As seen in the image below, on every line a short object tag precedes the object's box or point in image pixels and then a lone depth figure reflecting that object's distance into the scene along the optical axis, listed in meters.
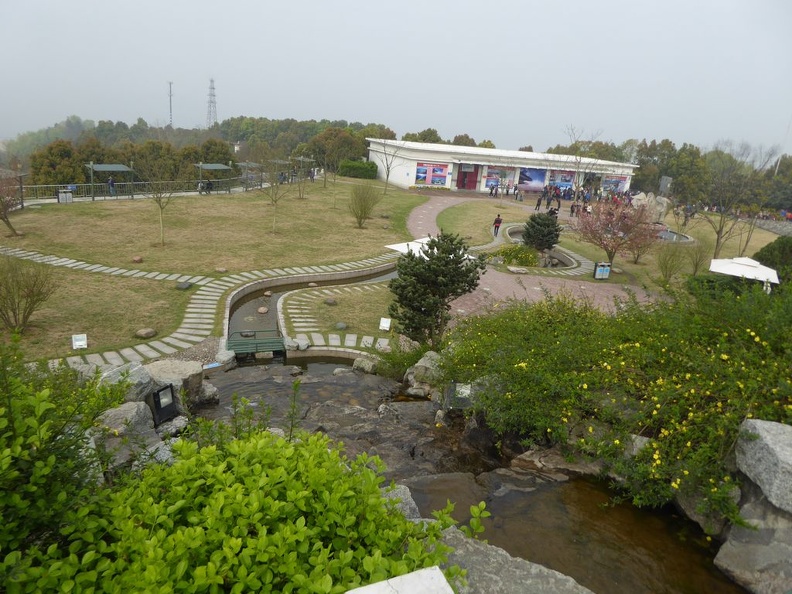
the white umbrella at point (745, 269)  13.50
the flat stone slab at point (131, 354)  10.07
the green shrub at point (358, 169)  45.84
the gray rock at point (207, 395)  8.73
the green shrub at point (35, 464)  2.21
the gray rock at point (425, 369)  9.42
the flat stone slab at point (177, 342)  10.88
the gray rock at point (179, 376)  7.95
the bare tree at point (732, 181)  23.14
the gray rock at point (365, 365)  10.66
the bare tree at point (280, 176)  26.27
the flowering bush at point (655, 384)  5.04
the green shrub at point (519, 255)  20.59
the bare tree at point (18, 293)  10.23
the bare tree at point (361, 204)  24.38
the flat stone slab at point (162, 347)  10.55
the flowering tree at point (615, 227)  19.53
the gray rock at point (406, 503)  3.95
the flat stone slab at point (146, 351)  10.27
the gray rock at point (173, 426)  7.22
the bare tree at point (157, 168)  19.46
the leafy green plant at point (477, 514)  2.59
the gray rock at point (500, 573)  3.37
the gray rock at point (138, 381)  7.14
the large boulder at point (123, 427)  5.26
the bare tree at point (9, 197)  17.28
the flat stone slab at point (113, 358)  9.82
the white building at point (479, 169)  42.06
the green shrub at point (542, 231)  21.62
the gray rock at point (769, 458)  4.24
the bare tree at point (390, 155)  43.24
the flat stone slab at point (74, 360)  9.35
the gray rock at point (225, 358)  10.61
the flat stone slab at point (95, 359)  9.71
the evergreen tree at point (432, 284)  10.20
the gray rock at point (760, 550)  4.18
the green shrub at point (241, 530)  2.16
